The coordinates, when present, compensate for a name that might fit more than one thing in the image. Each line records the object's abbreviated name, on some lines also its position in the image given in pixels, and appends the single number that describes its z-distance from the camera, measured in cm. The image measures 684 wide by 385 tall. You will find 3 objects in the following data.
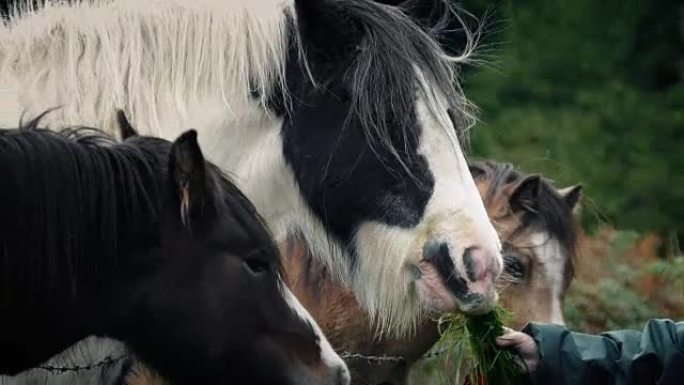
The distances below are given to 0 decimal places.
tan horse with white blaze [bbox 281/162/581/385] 1193
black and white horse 965
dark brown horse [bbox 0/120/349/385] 747
